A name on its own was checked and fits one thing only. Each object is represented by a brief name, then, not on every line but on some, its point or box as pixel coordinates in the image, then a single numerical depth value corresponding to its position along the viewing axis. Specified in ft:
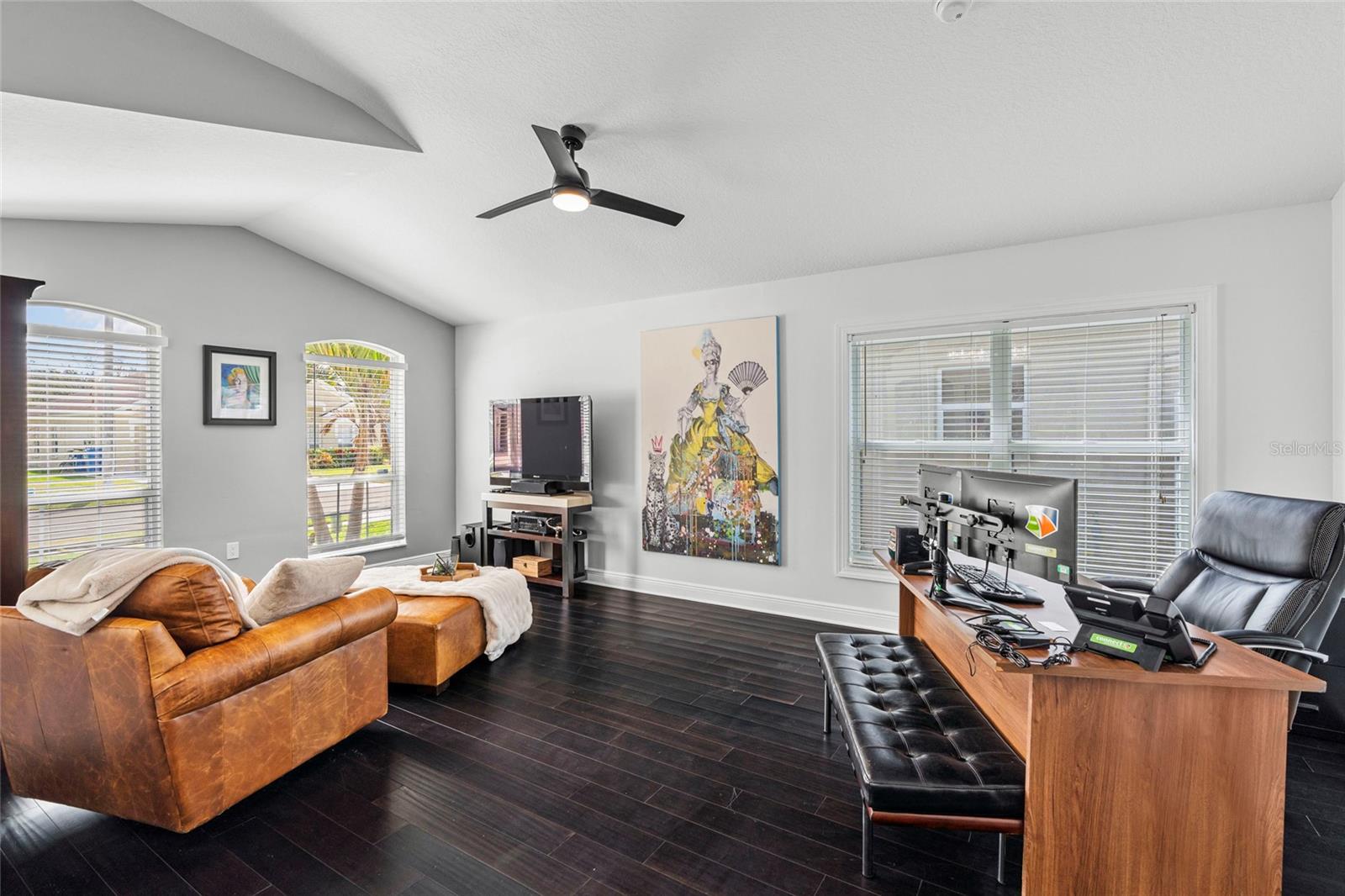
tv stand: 15.64
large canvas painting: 14.14
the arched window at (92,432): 11.58
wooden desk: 4.62
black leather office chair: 6.45
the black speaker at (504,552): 17.42
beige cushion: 6.97
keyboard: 6.61
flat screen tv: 16.21
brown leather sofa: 5.70
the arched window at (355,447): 16.31
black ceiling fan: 7.59
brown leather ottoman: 9.51
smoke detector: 6.16
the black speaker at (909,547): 8.23
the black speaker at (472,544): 17.15
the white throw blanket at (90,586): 5.67
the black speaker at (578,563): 16.85
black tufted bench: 4.82
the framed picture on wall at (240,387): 13.96
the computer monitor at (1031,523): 5.80
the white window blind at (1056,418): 10.39
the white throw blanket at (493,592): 10.70
